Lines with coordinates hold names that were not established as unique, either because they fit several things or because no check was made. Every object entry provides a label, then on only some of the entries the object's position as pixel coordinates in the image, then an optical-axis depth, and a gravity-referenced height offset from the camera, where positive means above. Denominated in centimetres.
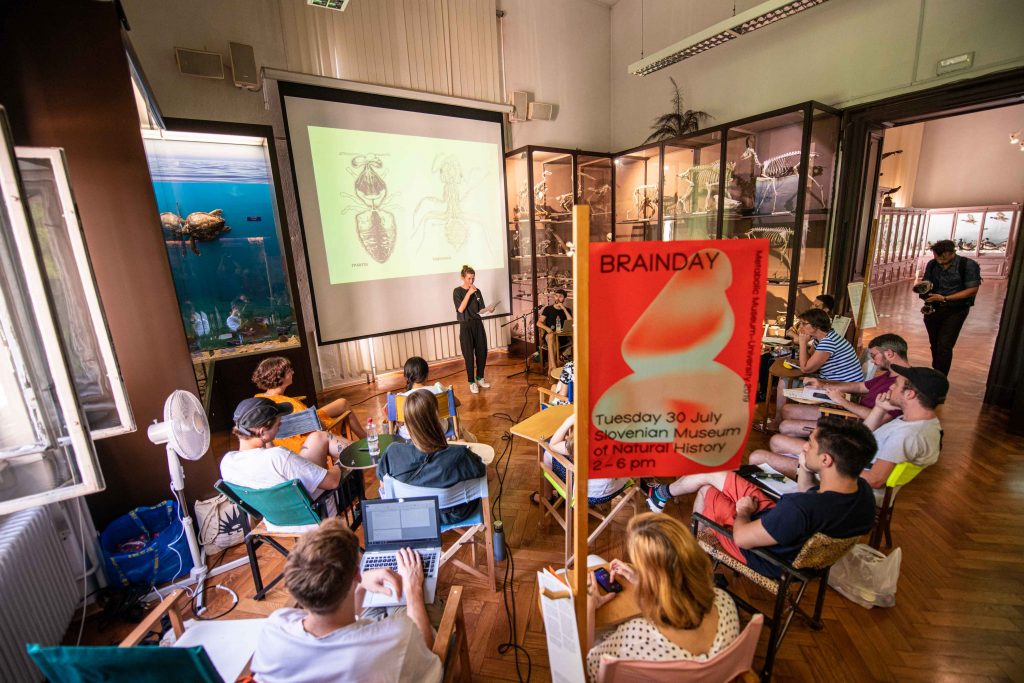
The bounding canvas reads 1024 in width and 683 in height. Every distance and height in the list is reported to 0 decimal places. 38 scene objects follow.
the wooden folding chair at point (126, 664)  107 -100
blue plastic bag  246 -165
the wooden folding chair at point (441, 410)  310 -117
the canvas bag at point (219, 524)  282 -173
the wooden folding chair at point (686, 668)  118 -117
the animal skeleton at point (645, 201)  631 +52
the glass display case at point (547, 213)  629 +41
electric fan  218 -88
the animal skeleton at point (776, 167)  471 +69
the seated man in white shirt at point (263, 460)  219 -102
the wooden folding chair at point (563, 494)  240 -155
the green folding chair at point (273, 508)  209 -127
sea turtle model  439 +32
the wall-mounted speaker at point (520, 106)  637 +200
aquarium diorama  430 +17
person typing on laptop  119 -107
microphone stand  617 -110
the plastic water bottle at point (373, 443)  262 -117
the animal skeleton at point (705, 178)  537 +70
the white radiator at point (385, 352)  563 -141
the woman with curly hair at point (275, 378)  301 -85
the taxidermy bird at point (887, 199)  891 +51
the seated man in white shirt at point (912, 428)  222 -106
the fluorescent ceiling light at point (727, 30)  404 +205
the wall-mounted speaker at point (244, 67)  446 +194
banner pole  101 -37
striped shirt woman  348 -101
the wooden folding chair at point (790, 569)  174 -140
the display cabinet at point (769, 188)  471 +51
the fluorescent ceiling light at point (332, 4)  431 +246
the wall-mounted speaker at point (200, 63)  425 +192
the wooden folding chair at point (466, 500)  217 -132
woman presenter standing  529 -99
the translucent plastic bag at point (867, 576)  217 -177
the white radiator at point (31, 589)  174 -143
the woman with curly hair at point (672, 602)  131 -110
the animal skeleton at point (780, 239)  489 -11
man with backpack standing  439 -76
